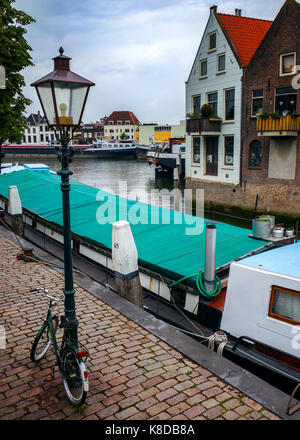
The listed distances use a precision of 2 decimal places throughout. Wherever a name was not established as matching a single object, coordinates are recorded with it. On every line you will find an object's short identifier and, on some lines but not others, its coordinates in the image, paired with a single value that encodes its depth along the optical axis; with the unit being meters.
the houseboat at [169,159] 54.53
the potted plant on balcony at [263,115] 25.80
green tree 16.89
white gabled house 29.97
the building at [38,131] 133.88
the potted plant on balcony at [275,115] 25.24
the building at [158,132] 103.25
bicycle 5.00
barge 6.98
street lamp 5.37
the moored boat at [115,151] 96.56
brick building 25.36
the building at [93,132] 144.62
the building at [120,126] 140.38
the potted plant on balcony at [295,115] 24.75
